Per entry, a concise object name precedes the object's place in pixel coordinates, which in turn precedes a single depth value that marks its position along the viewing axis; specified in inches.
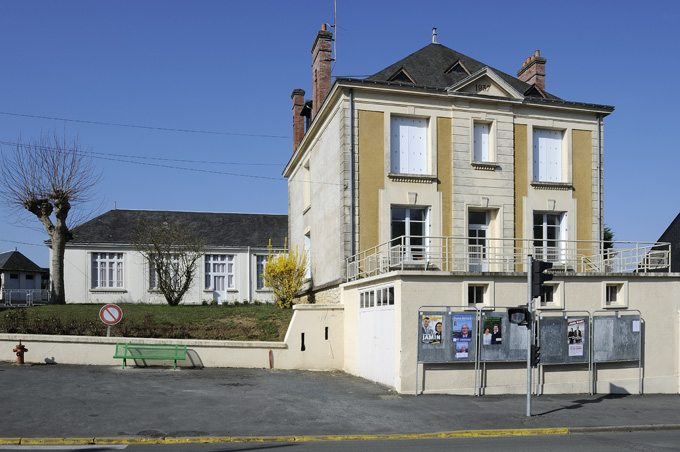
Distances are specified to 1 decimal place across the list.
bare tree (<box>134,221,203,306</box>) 1247.0
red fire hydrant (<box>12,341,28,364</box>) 716.0
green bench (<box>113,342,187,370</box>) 725.3
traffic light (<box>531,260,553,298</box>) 515.5
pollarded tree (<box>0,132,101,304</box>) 1160.2
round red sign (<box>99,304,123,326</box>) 738.2
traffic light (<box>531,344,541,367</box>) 518.9
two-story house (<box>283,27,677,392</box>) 800.3
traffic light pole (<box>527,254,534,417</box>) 514.9
